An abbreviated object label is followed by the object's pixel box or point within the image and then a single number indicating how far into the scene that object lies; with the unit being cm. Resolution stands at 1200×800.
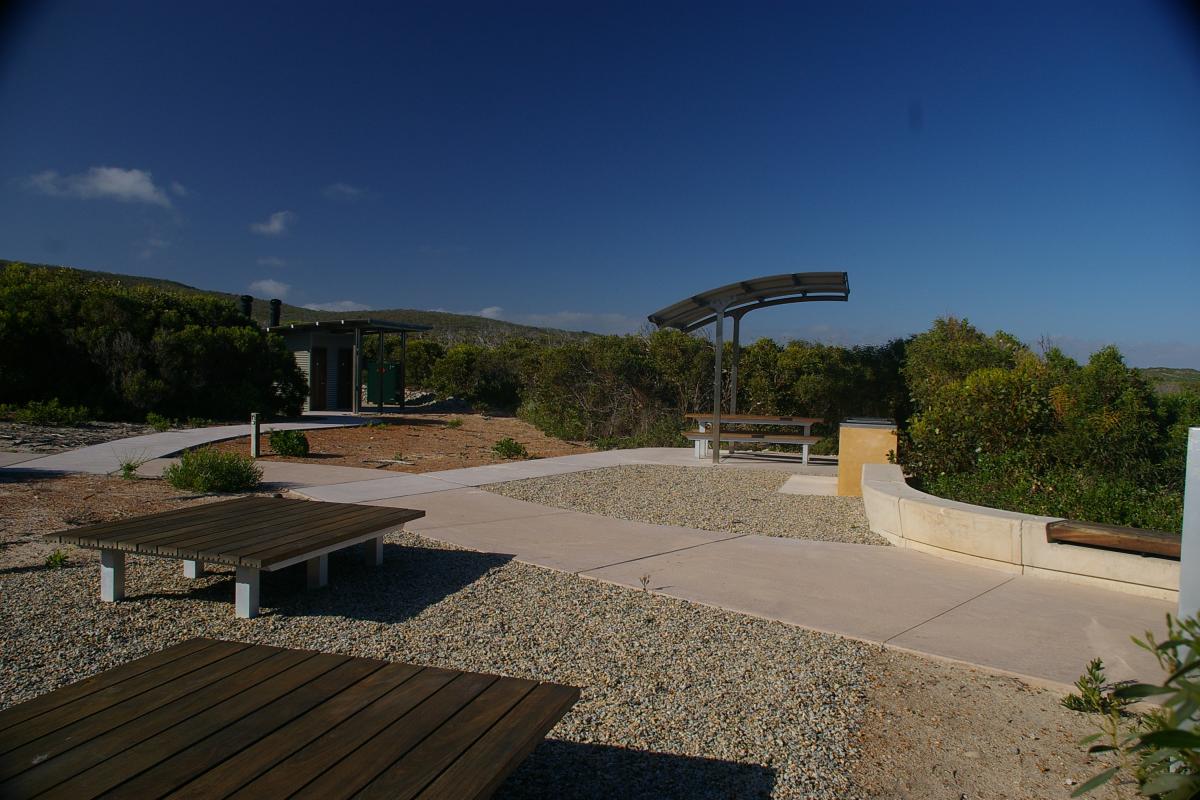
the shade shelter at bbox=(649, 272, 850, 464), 1216
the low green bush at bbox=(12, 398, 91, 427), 1622
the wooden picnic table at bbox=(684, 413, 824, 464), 1287
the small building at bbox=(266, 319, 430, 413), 2428
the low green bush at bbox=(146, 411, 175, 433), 1712
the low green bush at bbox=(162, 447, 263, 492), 895
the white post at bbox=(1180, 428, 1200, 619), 275
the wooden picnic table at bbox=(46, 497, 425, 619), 464
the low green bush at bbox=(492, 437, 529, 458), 1399
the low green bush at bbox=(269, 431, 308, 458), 1298
